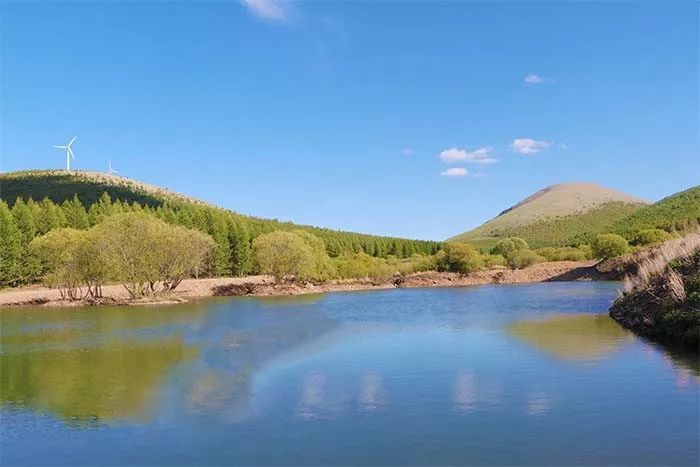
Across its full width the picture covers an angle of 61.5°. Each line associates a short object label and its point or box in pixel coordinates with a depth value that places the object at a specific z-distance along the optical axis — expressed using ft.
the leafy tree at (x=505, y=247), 436.84
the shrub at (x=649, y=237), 343.79
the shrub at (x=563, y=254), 375.45
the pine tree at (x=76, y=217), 326.24
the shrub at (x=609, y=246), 342.03
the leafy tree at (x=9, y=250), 263.49
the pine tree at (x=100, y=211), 336.49
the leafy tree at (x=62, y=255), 207.10
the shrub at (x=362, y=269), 323.78
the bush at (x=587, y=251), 376.89
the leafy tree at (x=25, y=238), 277.03
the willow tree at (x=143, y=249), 212.64
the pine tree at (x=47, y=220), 304.30
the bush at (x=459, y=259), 333.50
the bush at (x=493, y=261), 362.10
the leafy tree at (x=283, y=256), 270.05
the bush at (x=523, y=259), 366.43
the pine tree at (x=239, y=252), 373.61
